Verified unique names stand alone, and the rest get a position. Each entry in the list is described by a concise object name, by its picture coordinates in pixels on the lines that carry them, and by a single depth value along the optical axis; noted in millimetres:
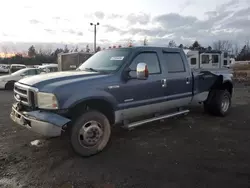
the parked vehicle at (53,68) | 17944
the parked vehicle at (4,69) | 37156
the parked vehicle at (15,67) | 25897
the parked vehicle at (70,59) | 15925
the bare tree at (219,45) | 86188
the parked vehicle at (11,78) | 14133
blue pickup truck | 3725
